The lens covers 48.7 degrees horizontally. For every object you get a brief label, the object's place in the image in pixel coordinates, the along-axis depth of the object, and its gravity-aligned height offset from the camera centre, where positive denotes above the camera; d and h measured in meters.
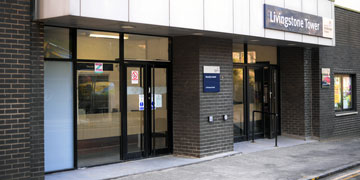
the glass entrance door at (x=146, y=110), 9.79 -0.35
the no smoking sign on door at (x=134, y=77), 9.82 +0.48
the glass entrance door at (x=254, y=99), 12.89 -0.11
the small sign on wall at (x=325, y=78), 13.84 +0.62
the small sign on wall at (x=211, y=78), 10.28 +0.46
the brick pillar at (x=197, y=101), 10.19 -0.13
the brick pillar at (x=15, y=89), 6.89 +0.13
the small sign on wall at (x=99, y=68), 9.09 +0.65
